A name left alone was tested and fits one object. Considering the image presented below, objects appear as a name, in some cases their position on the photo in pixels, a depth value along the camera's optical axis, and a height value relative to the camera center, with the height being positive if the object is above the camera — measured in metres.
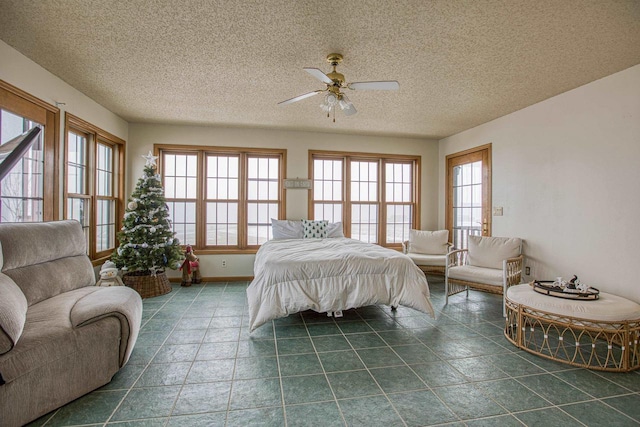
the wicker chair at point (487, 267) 3.75 -0.69
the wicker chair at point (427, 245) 5.36 -0.53
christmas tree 4.39 -0.30
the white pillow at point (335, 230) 5.42 -0.27
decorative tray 2.69 -0.68
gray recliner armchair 1.72 -0.71
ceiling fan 2.72 +1.14
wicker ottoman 2.46 -0.89
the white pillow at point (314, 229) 5.28 -0.25
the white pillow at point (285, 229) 5.23 -0.25
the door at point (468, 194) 5.01 +0.35
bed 3.06 -0.71
